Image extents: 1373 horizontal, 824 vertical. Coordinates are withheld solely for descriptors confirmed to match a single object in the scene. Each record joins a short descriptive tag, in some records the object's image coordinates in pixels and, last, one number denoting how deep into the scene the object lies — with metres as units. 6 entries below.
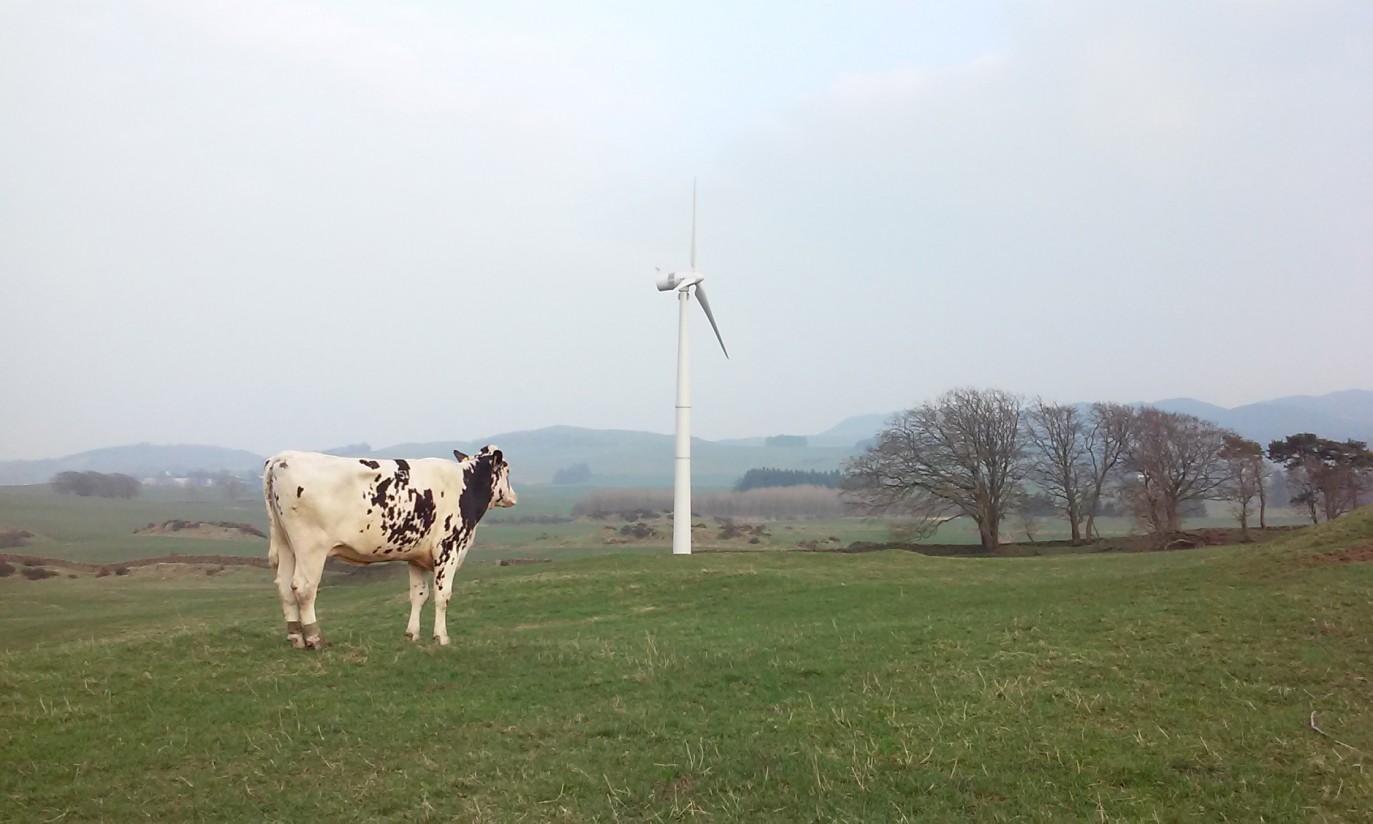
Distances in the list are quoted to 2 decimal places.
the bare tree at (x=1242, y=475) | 40.66
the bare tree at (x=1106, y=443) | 45.44
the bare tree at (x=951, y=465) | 45.62
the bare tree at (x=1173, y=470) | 41.97
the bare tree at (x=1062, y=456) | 46.00
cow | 12.16
